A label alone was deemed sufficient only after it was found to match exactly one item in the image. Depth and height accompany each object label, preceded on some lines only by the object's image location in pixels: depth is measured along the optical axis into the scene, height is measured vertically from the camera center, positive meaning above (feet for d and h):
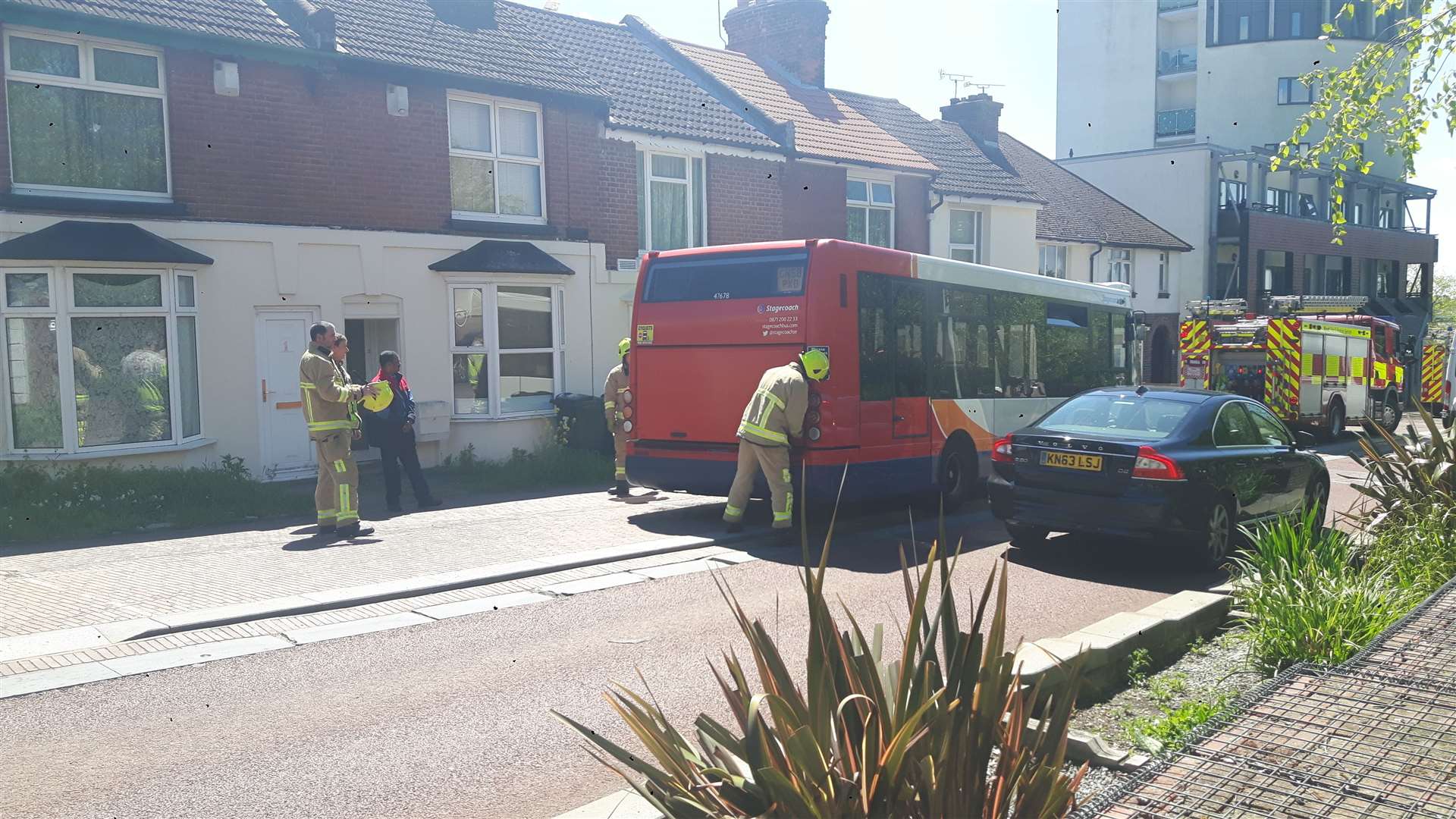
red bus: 35.09 -0.59
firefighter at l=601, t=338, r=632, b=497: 43.70 -2.54
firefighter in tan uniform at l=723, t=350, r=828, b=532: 33.45 -2.38
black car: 29.14 -3.59
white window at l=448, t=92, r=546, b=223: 52.95 +8.71
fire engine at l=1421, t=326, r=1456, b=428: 98.48 -3.47
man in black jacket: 39.81 -3.00
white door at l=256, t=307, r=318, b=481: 46.39 -1.74
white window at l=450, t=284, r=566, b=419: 52.70 -0.14
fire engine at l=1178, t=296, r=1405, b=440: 76.69 -1.77
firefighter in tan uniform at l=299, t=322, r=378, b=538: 34.47 -2.47
